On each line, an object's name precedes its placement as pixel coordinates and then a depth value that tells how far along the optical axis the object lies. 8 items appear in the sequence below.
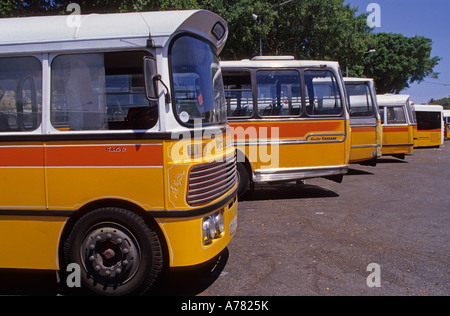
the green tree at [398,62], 42.16
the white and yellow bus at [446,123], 38.72
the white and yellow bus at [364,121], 12.73
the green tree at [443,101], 113.11
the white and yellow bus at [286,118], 8.88
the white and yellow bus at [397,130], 16.75
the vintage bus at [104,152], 3.82
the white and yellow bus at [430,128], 27.30
